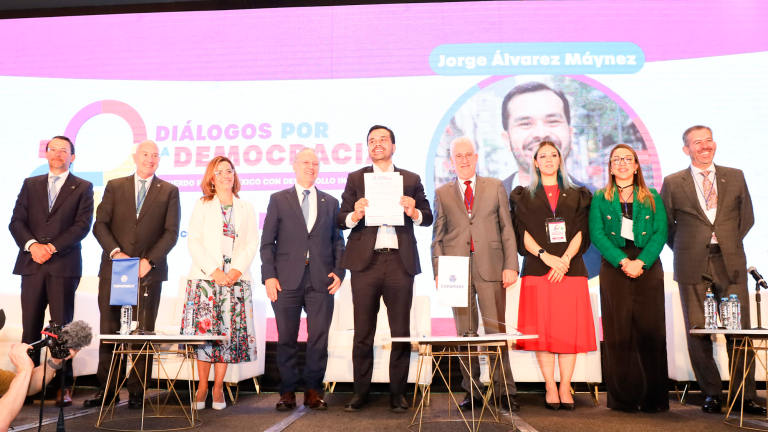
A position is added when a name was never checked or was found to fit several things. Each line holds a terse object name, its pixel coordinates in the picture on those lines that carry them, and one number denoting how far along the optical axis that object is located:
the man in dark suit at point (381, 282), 3.47
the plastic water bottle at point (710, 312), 3.36
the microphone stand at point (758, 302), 2.96
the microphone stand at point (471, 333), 2.72
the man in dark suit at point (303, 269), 3.66
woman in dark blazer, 3.56
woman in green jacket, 3.46
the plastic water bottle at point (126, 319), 3.14
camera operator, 2.02
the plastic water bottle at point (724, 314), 3.31
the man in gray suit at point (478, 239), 3.59
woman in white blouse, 3.57
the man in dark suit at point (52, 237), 3.83
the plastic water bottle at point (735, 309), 3.32
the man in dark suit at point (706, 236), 3.56
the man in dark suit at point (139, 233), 3.74
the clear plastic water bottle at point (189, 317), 3.56
